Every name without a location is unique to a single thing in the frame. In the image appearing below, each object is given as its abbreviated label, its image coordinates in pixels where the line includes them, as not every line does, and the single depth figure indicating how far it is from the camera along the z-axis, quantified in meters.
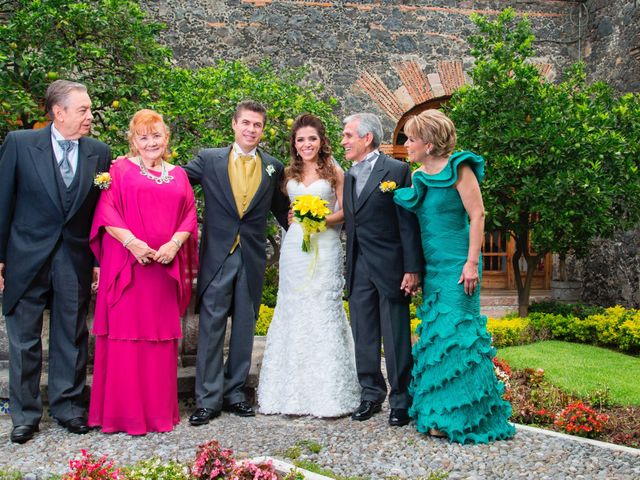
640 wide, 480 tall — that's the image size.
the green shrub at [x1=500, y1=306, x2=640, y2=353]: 8.49
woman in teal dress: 4.09
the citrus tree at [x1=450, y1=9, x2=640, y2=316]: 8.69
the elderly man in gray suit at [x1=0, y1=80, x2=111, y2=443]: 4.22
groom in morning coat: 4.61
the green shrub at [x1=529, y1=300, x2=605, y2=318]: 9.67
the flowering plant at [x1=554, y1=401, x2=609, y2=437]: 4.47
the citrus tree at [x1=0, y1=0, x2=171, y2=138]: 7.07
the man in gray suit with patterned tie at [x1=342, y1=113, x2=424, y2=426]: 4.45
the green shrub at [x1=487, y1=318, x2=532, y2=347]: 8.48
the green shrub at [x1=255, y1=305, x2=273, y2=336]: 8.38
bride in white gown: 4.74
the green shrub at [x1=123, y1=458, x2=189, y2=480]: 3.33
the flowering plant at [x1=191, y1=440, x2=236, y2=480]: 3.35
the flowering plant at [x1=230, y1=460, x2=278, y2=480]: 3.30
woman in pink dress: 4.27
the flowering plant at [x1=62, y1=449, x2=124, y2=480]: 3.18
